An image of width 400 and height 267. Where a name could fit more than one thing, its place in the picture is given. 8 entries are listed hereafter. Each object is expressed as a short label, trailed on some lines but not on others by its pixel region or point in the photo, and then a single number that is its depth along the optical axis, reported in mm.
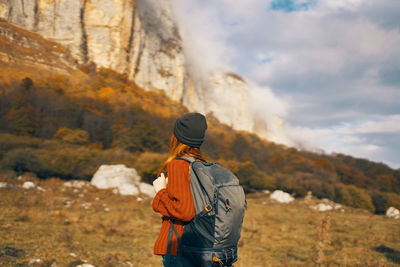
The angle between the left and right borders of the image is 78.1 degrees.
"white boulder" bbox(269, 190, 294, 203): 19719
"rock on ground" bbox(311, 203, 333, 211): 15504
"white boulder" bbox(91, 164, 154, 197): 14477
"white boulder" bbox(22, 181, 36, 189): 10641
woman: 1491
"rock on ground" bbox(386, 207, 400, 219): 14438
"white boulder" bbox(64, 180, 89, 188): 13791
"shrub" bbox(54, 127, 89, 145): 21078
